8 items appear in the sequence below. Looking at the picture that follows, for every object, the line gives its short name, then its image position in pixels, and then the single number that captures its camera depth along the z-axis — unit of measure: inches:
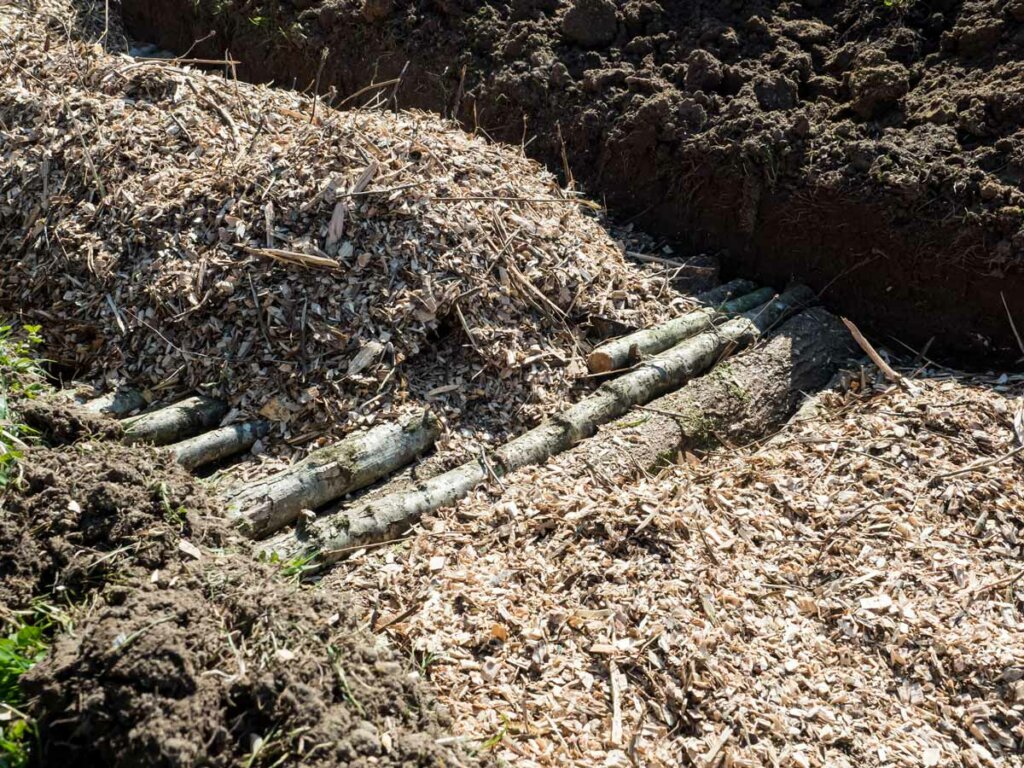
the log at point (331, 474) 154.9
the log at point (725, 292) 220.2
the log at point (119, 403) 169.3
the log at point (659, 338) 194.1
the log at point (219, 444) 161.3
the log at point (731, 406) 179.0
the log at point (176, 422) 162.9
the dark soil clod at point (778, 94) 233.8
